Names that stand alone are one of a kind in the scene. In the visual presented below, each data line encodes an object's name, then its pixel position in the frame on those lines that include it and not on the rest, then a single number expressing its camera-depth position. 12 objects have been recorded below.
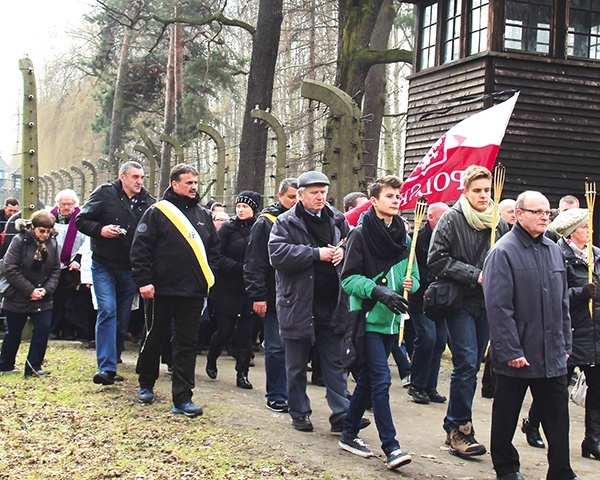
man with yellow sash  7.70
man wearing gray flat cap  7.35
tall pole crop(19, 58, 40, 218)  12.02
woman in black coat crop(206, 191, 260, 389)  9.70
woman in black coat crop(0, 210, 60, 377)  9.28
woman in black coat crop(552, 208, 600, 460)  7.09
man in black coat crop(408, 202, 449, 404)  9.21
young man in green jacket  6.53
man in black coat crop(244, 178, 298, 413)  8.49
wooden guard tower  17.05
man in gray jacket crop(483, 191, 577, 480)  6.01
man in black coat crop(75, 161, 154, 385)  8.70
